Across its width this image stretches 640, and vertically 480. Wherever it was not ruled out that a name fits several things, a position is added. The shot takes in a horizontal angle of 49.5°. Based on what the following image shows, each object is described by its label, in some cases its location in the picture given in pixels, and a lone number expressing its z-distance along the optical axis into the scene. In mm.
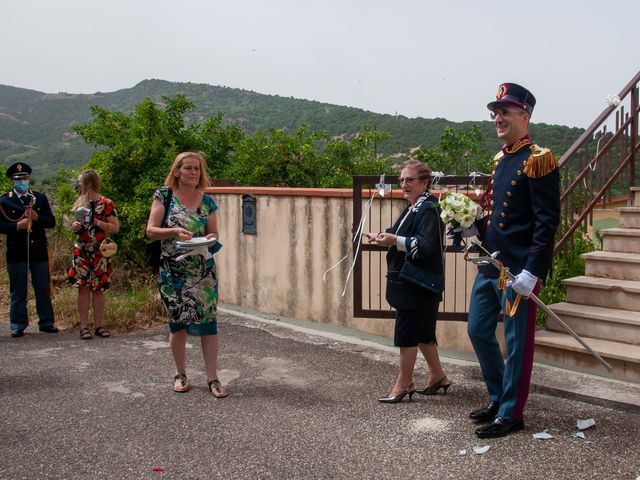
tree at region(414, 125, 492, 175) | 12000
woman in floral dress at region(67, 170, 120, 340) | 7297
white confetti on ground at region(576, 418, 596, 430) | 4523
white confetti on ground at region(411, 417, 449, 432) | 4582
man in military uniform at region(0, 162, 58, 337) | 7574
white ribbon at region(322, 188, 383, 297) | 6359
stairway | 5508
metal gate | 6237
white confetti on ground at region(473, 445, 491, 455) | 4172
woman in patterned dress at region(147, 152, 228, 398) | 5234
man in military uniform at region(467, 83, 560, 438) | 4195
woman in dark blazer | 4844
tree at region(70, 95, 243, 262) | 11086
